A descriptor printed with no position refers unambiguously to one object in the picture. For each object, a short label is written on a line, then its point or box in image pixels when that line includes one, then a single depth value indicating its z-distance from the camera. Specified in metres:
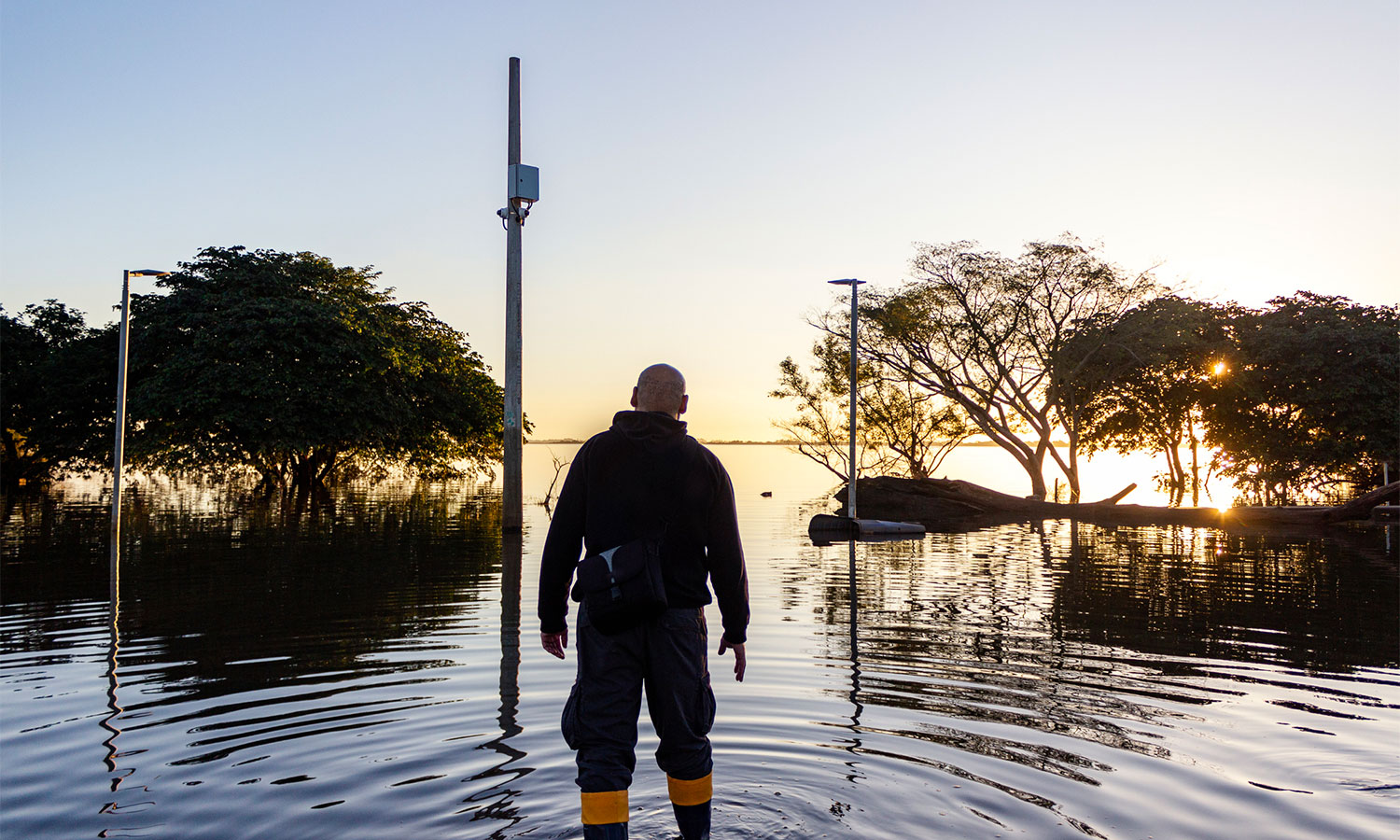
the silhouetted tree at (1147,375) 34.84
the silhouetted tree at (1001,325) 35.53
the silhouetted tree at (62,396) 35.75
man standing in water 3.76
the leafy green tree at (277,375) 31.36
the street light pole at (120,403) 18.55
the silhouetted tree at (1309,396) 33.75
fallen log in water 24.67
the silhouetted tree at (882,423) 40.41
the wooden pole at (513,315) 16.83
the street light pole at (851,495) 23.72
